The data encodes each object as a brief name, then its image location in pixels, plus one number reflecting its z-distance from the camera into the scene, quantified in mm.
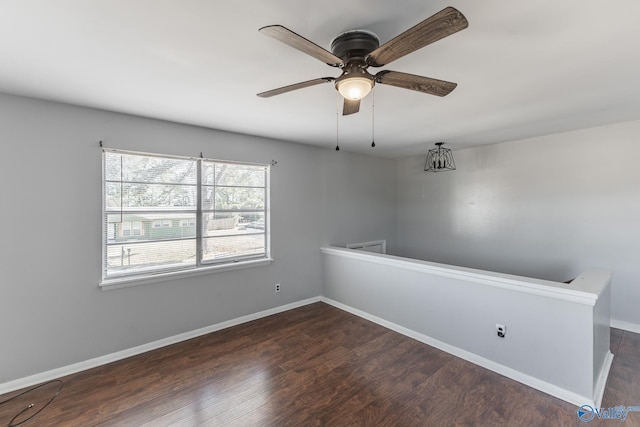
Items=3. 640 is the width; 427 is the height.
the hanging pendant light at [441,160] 4633
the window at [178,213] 2756
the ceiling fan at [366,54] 1126
